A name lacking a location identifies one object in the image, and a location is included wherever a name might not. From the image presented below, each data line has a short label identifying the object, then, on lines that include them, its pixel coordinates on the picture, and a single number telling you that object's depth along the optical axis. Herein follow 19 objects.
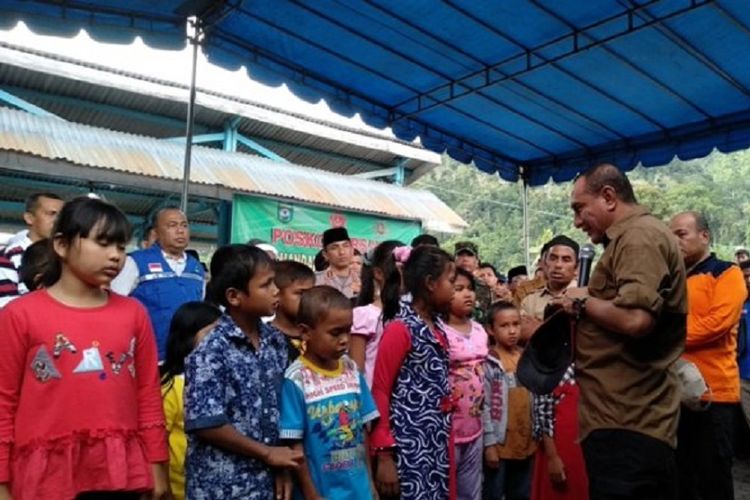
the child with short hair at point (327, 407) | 2.24
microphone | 2.60
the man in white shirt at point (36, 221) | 3.48
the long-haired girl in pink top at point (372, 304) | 2.97
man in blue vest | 4.09
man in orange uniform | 3.35
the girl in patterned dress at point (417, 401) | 2.53
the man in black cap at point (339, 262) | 4.44
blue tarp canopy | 4.41
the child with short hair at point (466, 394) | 2.94
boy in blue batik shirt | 2.01
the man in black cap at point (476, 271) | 4.61
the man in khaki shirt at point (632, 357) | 2.16
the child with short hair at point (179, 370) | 2.52
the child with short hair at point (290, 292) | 2.90
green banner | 7.91
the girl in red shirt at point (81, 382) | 1.73
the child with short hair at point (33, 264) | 2.75
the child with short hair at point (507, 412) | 3.43
